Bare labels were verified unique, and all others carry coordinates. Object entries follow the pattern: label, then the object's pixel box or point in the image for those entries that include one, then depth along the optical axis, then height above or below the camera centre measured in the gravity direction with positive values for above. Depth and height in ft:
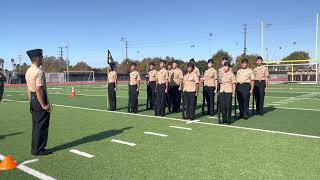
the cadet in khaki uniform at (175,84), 29.73 -0.46
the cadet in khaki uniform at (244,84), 25.81 -0.43
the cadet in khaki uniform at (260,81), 27.99 -0.13
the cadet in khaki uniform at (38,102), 14.87 -1.30
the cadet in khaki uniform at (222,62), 24.21 +1.79
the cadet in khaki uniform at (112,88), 31.19 -0.96
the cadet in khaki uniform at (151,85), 30.95 -0.59
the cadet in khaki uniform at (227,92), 22.99 -1.12
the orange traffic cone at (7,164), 12.96 -4.41
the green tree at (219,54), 170.07 +18.86
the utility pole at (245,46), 176.22 +24.28
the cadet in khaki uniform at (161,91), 27.49 -1.21
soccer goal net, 155.40 +2.39
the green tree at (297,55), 236.30 +24.09
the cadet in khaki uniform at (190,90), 24.98 -1.00
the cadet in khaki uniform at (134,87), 29.68 -0.80
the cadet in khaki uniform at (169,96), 30.13 -1.95
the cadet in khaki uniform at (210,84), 27.42 -0.44
